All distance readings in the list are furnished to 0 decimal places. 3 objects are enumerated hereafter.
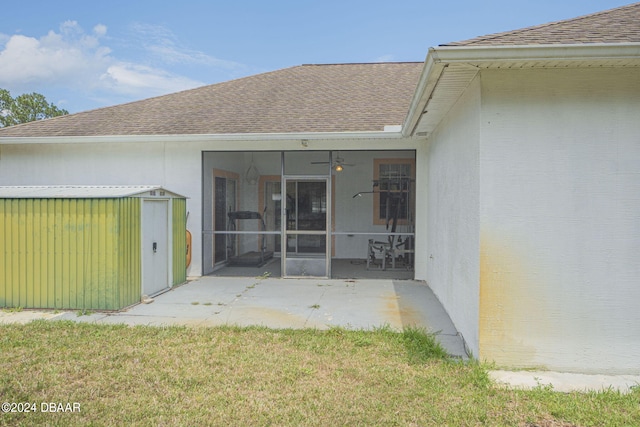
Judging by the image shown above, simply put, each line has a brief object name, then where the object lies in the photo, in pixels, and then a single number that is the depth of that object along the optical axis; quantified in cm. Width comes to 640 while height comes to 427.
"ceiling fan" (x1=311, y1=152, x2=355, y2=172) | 1007
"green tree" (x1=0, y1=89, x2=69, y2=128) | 3197
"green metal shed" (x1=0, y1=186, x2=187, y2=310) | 640
